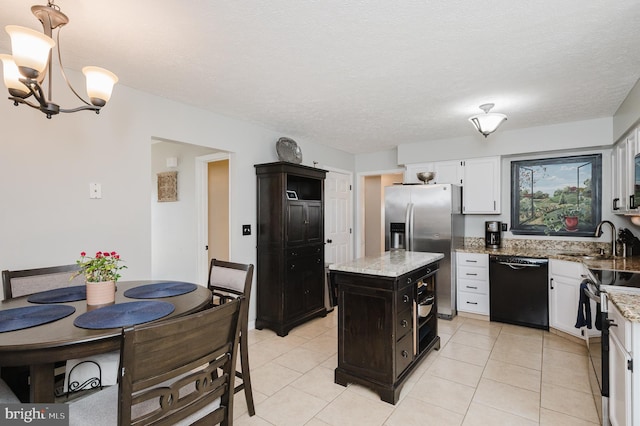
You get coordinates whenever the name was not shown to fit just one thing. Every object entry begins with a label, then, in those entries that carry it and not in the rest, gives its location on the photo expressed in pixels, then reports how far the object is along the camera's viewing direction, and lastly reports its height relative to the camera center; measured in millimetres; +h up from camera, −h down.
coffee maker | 4262 -312
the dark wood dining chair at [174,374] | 1003 -560
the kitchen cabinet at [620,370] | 1475 -809
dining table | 1175 -481
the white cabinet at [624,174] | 2783 +343
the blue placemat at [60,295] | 1726 -469
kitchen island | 2264 -832
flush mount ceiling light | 3064 +869
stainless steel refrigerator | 4074 -190
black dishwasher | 3578 -938
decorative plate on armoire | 3967 +772
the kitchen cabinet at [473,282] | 3996 -921
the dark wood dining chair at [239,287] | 2075 -519
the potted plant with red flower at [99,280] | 1659 -356
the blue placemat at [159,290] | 1858 -482
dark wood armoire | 3598 -478
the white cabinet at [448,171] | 4461 +545
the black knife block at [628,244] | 3328 -367
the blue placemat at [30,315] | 1340 -466
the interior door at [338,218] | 4988 -114
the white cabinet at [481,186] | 4234 +321
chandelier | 1323 +666
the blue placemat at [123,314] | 1372 -476
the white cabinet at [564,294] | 3225 -891
